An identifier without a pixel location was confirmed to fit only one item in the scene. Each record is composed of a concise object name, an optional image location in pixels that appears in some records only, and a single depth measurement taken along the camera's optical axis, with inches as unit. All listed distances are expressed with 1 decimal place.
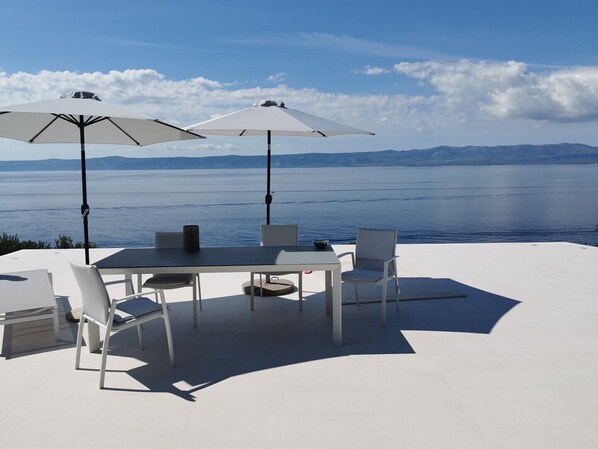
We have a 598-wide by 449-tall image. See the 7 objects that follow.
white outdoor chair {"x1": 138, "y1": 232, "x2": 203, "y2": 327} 196.2
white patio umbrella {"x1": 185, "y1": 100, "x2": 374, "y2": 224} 207.2
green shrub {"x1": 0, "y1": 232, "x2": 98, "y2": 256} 405.1
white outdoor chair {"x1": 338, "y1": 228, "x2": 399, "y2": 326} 208.2
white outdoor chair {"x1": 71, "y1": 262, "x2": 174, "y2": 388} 137.2
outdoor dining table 164.2
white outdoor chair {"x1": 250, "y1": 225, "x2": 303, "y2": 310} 227.5
